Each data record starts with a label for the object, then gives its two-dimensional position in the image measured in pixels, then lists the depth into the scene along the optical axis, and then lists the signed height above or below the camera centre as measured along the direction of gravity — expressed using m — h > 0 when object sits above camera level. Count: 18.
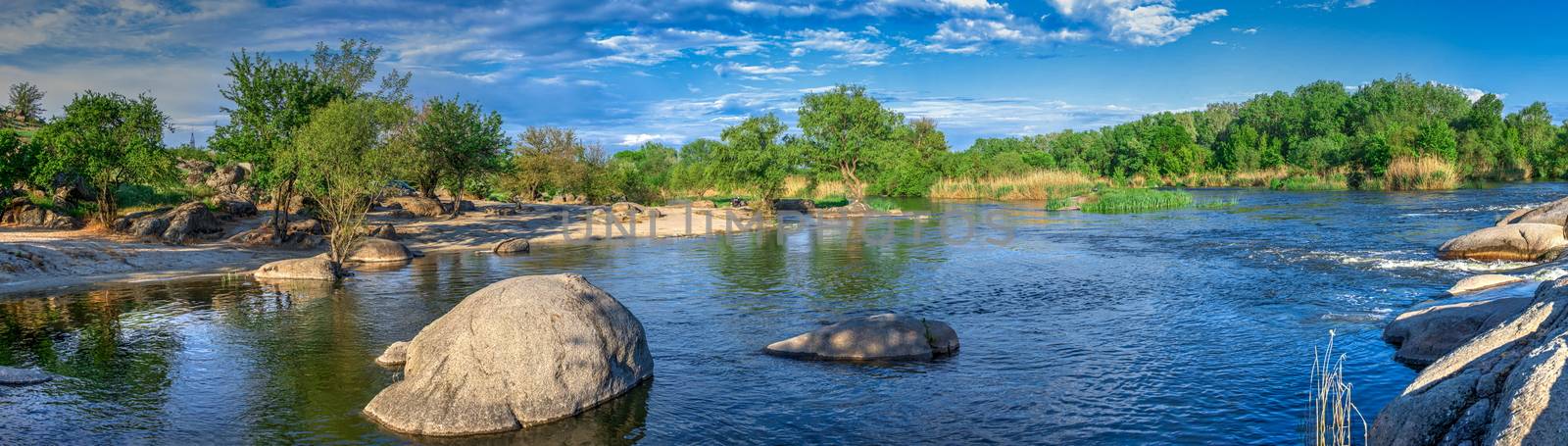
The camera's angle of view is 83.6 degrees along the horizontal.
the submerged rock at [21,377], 12.11 -2.33
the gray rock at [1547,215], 23.96 -0.87
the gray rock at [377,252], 28.04 -1.52
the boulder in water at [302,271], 23.20 -1.71
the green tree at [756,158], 51.56 +2.40
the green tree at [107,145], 28.41 +2.14
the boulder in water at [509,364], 10.14 -1.96
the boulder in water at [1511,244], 21.27 -1.50
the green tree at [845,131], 58.66 +4.41
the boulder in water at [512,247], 31.22 -1.59
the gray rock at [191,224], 28.17 -0.55
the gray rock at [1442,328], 11.91 -2.01
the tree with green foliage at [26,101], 50.80 +6.61
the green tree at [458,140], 39.94 +2.96
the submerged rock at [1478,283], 16.59 -1.89
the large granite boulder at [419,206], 40.47 -0.10
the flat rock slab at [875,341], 13.50 -2.28
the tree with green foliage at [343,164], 25.69 +1.27
